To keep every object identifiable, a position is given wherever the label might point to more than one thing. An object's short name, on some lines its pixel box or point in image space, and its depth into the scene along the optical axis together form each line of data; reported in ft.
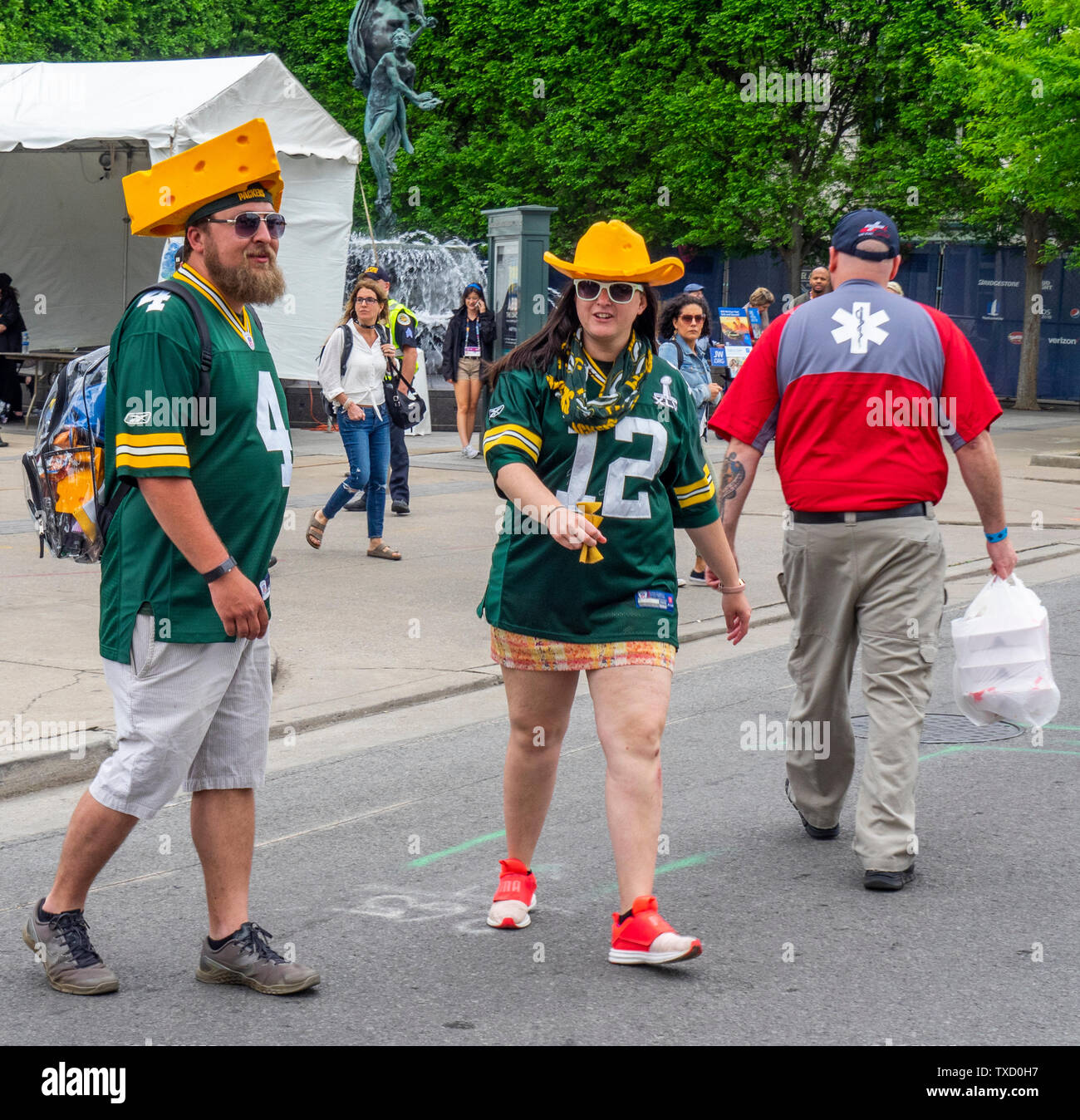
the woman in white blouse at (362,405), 35.96
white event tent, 55.47
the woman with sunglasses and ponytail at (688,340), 32.73
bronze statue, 76.54
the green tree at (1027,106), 68.54
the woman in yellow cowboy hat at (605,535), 13.32
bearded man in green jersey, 11.68
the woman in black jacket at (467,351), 59.77
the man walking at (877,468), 15.75
